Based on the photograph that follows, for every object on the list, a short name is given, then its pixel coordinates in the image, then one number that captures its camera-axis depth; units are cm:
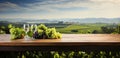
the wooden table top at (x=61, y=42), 365
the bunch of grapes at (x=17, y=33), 392
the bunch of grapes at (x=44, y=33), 397
